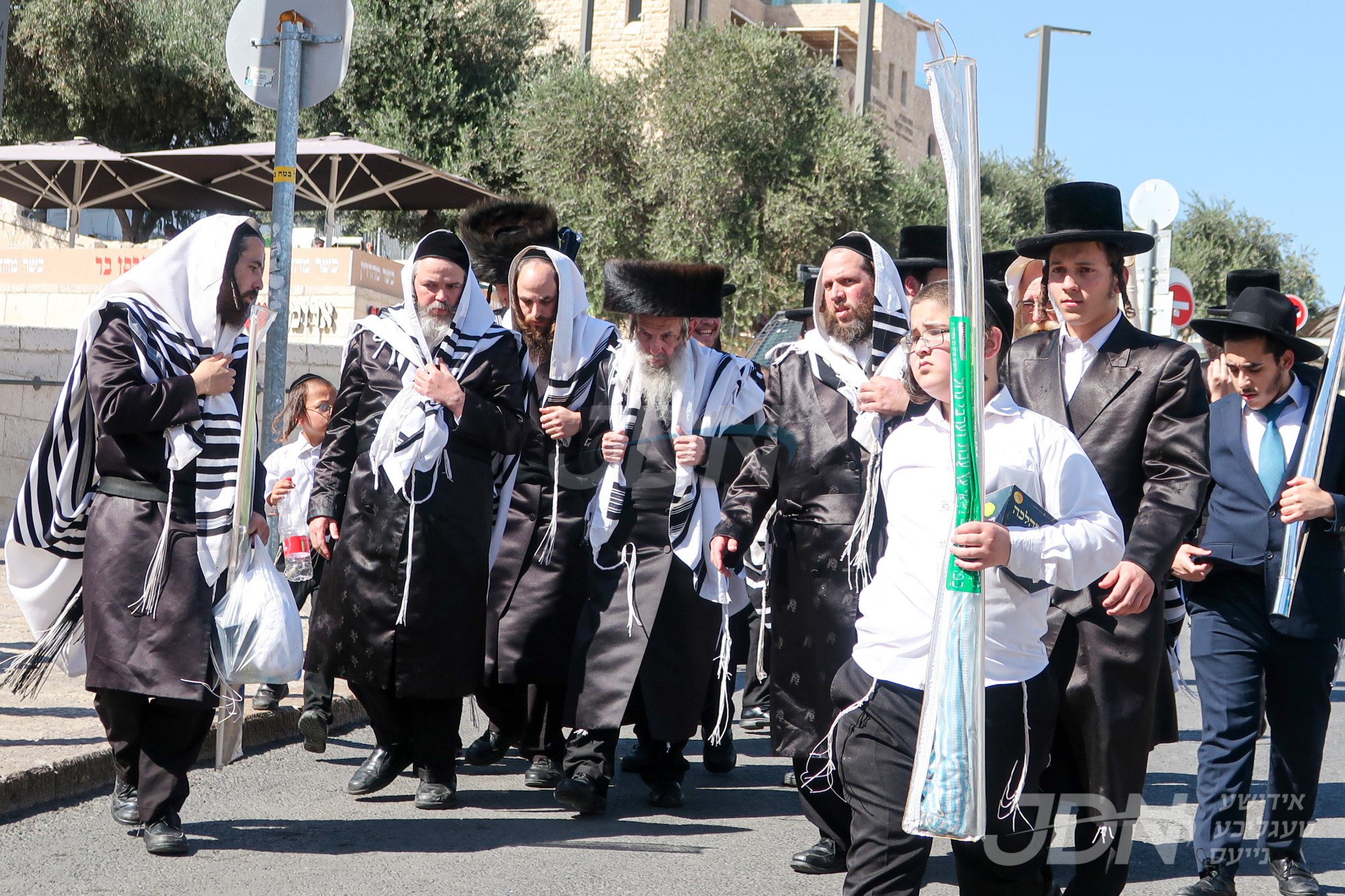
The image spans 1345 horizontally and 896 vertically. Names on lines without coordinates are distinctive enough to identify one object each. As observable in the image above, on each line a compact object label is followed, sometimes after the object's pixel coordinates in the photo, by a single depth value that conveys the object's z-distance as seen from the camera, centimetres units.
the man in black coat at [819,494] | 513
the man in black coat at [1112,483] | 397
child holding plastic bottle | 723
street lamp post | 3266
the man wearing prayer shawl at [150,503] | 484
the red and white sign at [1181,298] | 1479
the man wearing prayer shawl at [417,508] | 559
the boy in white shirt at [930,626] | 333
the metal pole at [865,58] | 3422
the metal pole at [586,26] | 3919
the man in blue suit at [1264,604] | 493
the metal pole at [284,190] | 698
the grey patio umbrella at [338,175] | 1977
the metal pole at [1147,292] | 1302
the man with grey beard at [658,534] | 577
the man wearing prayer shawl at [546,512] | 618
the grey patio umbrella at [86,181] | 2161
